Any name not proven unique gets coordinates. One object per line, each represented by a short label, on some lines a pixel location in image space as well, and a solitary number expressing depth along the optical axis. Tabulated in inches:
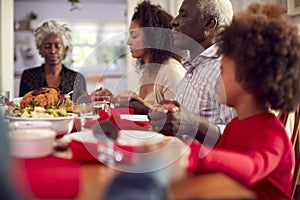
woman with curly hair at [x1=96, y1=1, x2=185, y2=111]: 80.0
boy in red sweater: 27.2
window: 213.1
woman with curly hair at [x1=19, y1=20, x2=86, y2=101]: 117.4
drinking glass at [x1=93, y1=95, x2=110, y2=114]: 47.6
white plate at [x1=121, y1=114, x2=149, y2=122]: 45.8
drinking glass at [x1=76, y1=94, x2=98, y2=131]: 41.0
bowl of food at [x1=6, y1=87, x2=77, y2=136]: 37.1
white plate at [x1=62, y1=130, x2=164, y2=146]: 23.8
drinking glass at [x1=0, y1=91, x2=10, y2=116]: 56.8
